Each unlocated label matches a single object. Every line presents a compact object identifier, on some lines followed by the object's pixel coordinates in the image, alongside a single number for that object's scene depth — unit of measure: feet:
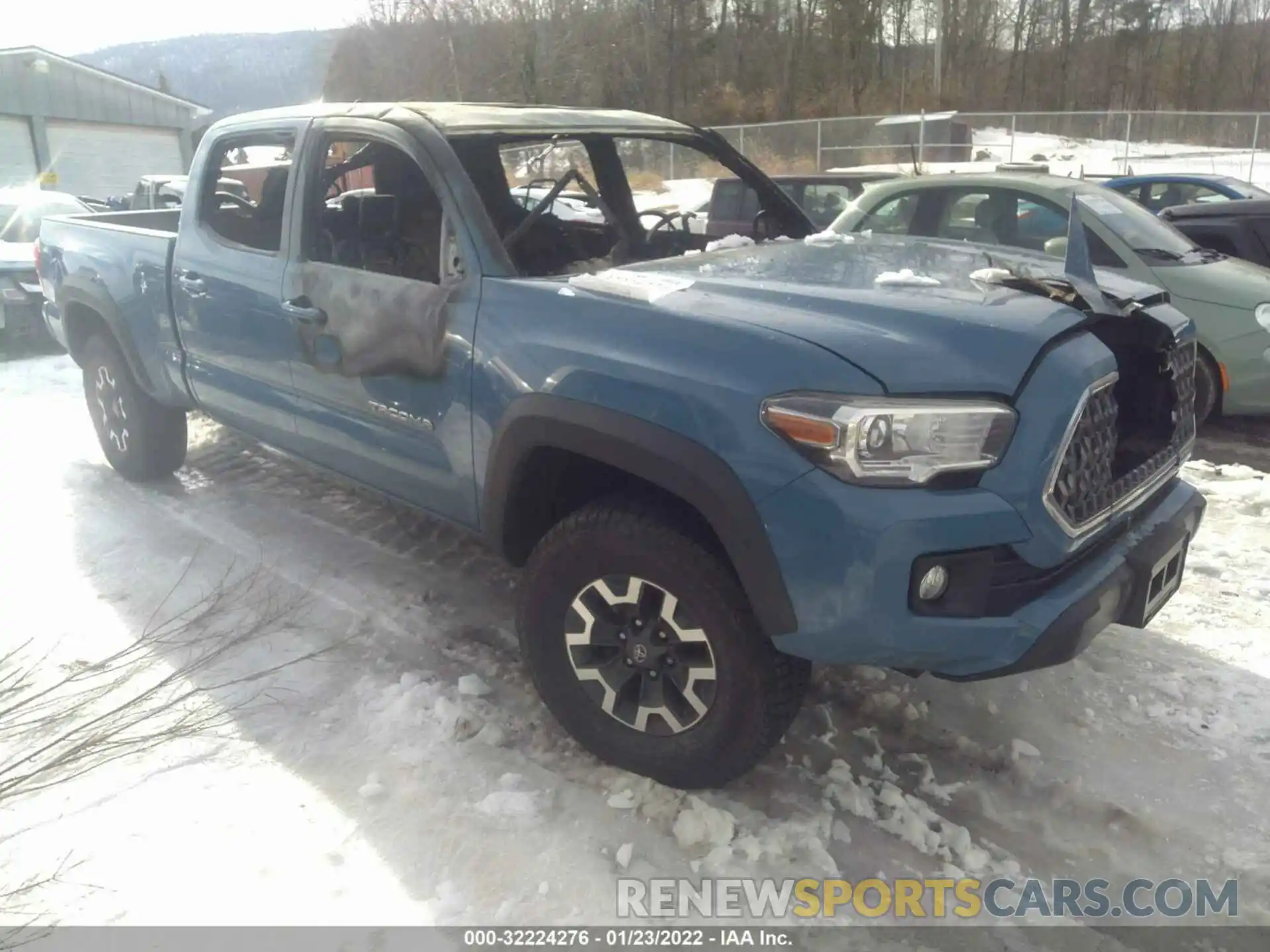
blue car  39.11
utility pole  117.39
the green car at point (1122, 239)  19.04
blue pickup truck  7.34
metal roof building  74.59
